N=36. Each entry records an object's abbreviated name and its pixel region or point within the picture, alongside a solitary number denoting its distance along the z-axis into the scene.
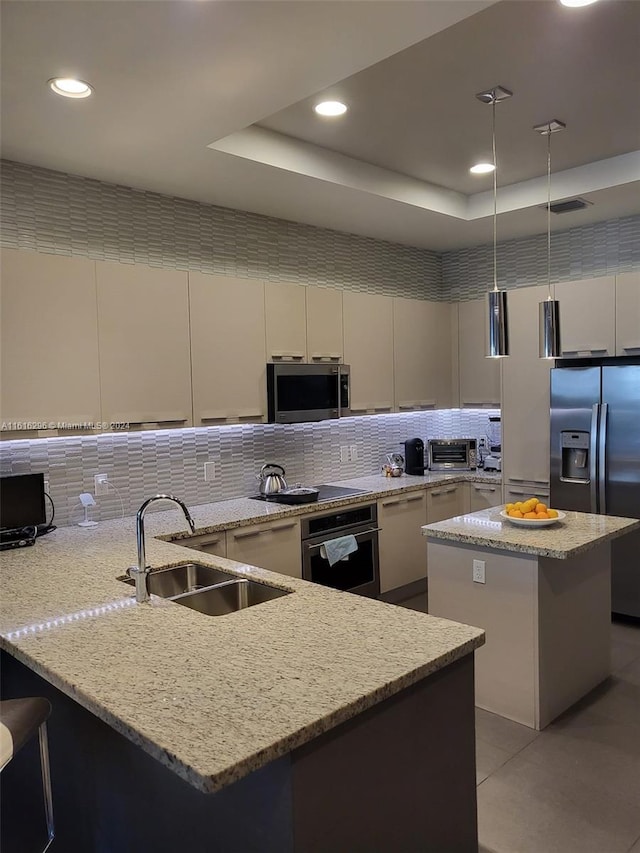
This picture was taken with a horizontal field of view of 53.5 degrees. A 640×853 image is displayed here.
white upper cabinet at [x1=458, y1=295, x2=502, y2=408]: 5.16
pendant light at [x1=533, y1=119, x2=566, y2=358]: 3.08
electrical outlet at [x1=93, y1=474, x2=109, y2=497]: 3.51
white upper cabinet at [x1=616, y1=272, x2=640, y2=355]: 4.14
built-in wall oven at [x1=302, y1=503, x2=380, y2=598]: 3.86
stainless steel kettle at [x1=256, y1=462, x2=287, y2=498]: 4.12
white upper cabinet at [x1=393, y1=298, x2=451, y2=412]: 4.94
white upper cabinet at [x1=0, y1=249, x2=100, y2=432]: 2.89
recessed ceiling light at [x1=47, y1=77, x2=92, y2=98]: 2.33
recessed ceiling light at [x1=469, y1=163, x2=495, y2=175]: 3.96
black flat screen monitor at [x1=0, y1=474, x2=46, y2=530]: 2.91
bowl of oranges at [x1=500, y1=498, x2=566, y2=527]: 3.06
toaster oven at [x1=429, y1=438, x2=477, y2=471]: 5.16
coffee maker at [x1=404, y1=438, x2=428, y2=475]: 5.08
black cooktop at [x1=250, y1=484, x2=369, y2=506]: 4.09
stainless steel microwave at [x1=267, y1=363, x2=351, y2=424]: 3.99
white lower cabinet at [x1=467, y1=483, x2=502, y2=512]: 4.82
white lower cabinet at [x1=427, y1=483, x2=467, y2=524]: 4.73
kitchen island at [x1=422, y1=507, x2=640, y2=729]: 2.90
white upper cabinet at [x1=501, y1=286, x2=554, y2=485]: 4.54
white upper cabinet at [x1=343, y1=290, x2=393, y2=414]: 4.56
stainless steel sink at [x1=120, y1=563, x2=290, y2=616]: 2.32
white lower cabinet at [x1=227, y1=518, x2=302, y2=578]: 3.46
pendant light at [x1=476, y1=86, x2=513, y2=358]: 2.91
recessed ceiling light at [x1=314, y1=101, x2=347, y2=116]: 3.05
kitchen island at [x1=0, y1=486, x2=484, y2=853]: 1.33
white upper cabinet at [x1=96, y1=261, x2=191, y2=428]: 3.24
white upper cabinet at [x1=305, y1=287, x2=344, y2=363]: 4.27
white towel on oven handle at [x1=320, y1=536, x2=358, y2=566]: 3.88
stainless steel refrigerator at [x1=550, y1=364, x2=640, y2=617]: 4.05
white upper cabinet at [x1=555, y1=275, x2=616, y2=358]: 4.26
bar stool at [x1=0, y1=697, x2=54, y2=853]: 1.56
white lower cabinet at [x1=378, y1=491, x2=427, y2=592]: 4.34
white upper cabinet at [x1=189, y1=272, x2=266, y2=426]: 3.63
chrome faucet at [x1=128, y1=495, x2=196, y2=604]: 2.06
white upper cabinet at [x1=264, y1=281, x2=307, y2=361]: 4.00
